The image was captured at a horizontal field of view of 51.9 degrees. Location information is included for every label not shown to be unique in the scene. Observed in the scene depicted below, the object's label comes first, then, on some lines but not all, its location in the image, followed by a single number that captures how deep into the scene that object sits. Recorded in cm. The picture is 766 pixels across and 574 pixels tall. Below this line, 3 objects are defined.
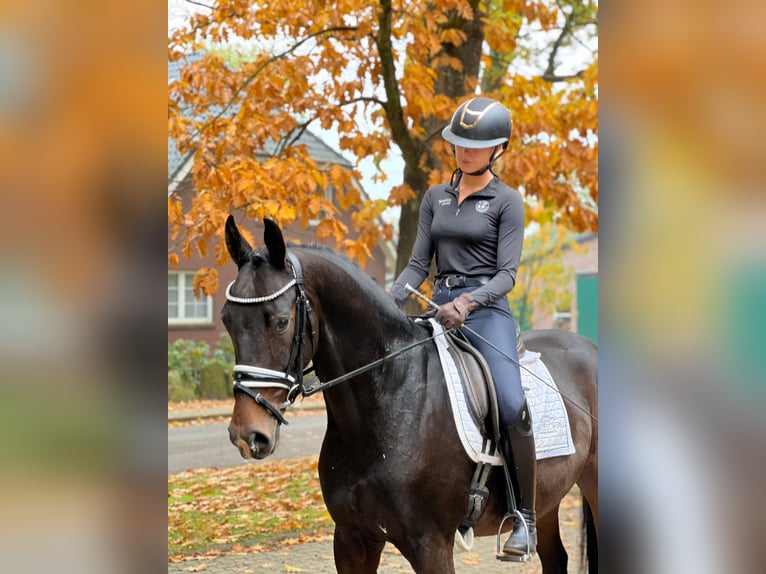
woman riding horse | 379
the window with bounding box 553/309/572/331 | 3789
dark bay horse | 325
